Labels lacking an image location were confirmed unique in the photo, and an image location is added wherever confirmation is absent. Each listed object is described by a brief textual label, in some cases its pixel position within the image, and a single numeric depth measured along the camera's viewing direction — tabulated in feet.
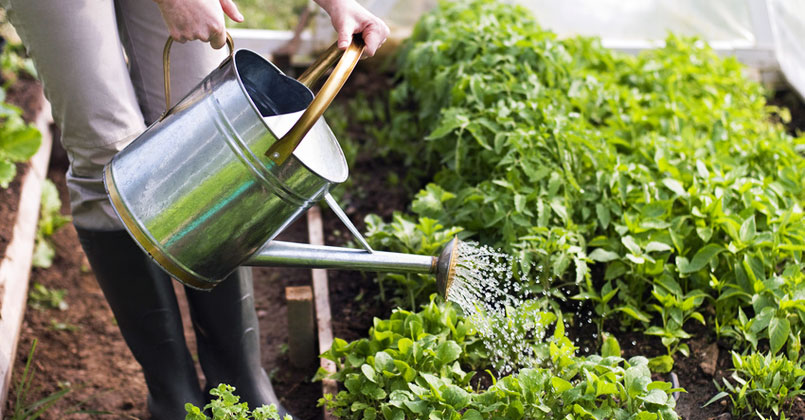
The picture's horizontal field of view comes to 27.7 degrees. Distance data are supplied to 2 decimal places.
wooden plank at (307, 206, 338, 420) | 8.08
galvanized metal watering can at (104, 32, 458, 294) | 6.69
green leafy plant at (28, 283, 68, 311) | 9.37
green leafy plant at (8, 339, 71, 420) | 7.94
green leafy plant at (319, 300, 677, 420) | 7.22
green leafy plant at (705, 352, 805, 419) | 7.52
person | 7.09
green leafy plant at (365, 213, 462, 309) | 8.35
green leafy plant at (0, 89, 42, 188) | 8.91
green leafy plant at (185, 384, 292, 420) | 7.11
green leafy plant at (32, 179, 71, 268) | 9.70
